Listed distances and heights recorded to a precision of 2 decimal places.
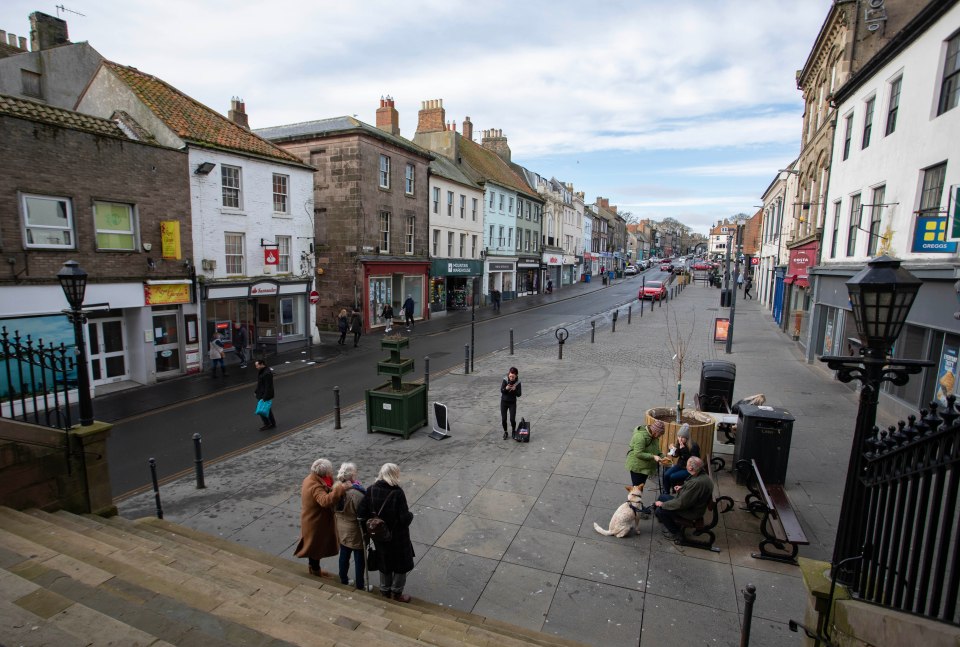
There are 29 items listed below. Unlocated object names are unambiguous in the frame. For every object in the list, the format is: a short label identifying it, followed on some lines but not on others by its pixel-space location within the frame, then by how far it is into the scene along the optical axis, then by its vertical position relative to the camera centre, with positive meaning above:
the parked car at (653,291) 40.06 -2.41
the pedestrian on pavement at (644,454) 7.77 -2.97
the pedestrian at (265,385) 11.58 -3.04
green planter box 11.10 -3.46
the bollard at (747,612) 4.44 -3.13
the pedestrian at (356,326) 23.34 -3.29
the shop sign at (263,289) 20.41 -1.51
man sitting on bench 6.63 -3.13
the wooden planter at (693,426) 8.85 -2.97
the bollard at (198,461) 8.64 -3.61
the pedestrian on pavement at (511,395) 10.95 -2.99
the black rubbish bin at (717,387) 11.74 -2.93
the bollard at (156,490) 7.57 -3.62
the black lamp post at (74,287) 7.33 -0.57
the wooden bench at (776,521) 6.46 -3.47
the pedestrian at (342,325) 23.22 -3.25
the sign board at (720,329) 21.84 -2.87
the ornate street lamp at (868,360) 3.91 -0.74
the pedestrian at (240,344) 19.28 -3.50
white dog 7.02 -3.59
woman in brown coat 5.73 -3.03
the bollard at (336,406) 11.72 -3.56
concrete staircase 3.48 -3.02
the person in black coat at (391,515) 5.44 -2.81
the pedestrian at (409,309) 28.77 -3.04
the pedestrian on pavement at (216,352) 17.78 -3.55
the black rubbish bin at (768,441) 8.28 -2.93
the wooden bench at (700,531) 6.77 -3.66
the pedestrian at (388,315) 26.93 -3.24
